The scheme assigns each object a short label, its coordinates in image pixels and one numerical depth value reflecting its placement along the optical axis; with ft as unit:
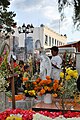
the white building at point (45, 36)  45.48
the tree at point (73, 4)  16.02
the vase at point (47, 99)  7.83
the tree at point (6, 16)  24.70
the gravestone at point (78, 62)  12.04
